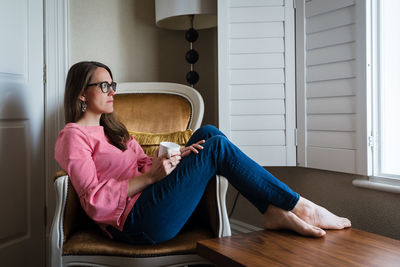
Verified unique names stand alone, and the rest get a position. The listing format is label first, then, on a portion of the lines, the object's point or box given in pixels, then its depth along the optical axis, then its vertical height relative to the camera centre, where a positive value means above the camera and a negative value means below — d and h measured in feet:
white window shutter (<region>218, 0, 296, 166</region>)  6.61 +0.88
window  5.41 +0.56
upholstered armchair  4.25 -1.30
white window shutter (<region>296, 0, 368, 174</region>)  5.63 +0.65
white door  6.09 -0.09
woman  4.30 -0.74
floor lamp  7.09 +2.22
